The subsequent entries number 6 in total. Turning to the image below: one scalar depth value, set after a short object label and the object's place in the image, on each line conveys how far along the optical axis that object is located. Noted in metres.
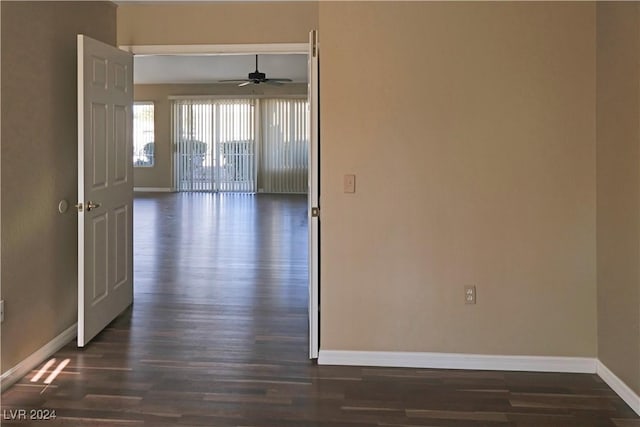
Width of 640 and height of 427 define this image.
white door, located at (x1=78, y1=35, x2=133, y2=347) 3.46
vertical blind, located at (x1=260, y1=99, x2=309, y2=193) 14.17
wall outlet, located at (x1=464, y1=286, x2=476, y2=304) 3.25
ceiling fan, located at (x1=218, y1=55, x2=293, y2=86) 10.23
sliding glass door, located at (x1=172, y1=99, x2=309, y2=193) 14.24
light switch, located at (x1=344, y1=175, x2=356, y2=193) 3.26
